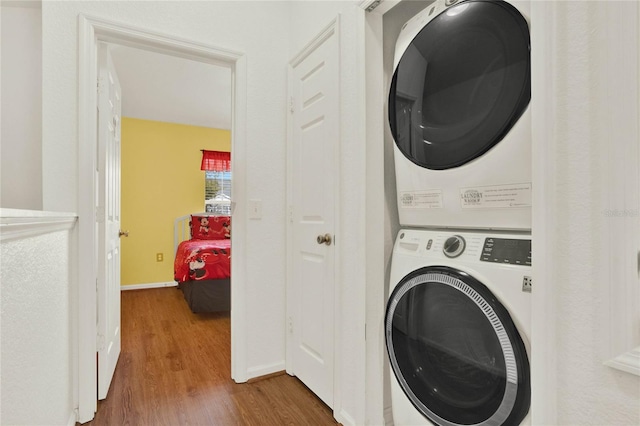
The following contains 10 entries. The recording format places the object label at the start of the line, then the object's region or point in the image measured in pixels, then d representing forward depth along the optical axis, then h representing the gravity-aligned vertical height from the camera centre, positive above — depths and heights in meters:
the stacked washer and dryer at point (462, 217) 0.90 -0.01
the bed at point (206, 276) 3.45 -0.64
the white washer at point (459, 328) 0.89 -0.35
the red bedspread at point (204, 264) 3.44 -0.51
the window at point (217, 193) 5.24 +0.34
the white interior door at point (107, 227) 1.81 -0.07
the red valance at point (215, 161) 5.10 +0.82
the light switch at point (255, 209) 2.07 +0.03
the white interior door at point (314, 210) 1.73 +0.02
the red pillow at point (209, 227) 4.80 -0.19
